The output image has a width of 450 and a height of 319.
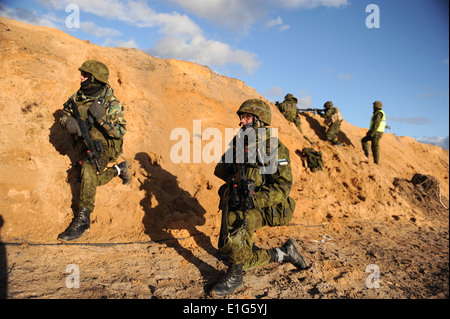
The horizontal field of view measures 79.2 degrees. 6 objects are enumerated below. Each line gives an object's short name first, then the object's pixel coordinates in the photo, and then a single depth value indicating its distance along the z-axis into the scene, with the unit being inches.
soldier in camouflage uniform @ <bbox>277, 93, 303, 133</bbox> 415.8
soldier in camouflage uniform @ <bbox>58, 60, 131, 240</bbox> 161.5
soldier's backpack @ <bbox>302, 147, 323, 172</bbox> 324.2
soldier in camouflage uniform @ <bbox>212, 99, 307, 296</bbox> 121.4
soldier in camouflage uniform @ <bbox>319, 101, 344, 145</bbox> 422.6
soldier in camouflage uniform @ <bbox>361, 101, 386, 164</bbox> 402.0
